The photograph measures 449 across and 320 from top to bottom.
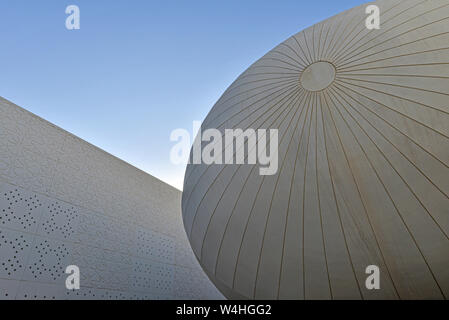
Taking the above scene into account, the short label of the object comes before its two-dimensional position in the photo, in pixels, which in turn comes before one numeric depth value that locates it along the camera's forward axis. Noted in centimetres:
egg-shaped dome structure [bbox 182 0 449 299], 443
